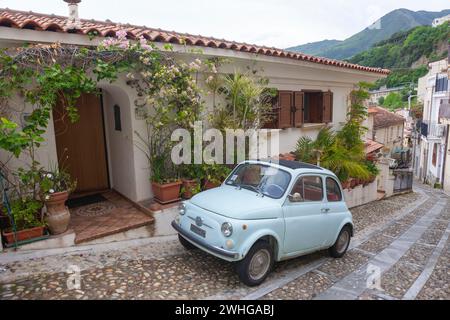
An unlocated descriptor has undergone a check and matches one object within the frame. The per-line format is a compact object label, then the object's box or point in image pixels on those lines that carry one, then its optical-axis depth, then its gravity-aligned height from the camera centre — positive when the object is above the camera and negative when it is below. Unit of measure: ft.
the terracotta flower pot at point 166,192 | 20.68 -5.25
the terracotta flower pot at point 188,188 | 21.57 -5.19
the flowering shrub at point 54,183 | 15.98 -3.57
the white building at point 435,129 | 73.10 -5.73
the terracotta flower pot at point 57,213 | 16.19 -5.11
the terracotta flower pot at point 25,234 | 15.31 -5.86
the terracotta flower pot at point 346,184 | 34.75 -8.40
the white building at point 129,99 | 16.49 +1.06
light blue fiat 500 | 14.15 -5.25
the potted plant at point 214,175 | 22.50 -4.62
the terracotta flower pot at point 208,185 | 22.78 -5.29
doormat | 22.01 -6.26
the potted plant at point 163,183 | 20.77 -4.65
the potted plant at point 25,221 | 15.35 -5.30
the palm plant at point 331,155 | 32.78 -4.93
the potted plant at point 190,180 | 21.62 -4.66
